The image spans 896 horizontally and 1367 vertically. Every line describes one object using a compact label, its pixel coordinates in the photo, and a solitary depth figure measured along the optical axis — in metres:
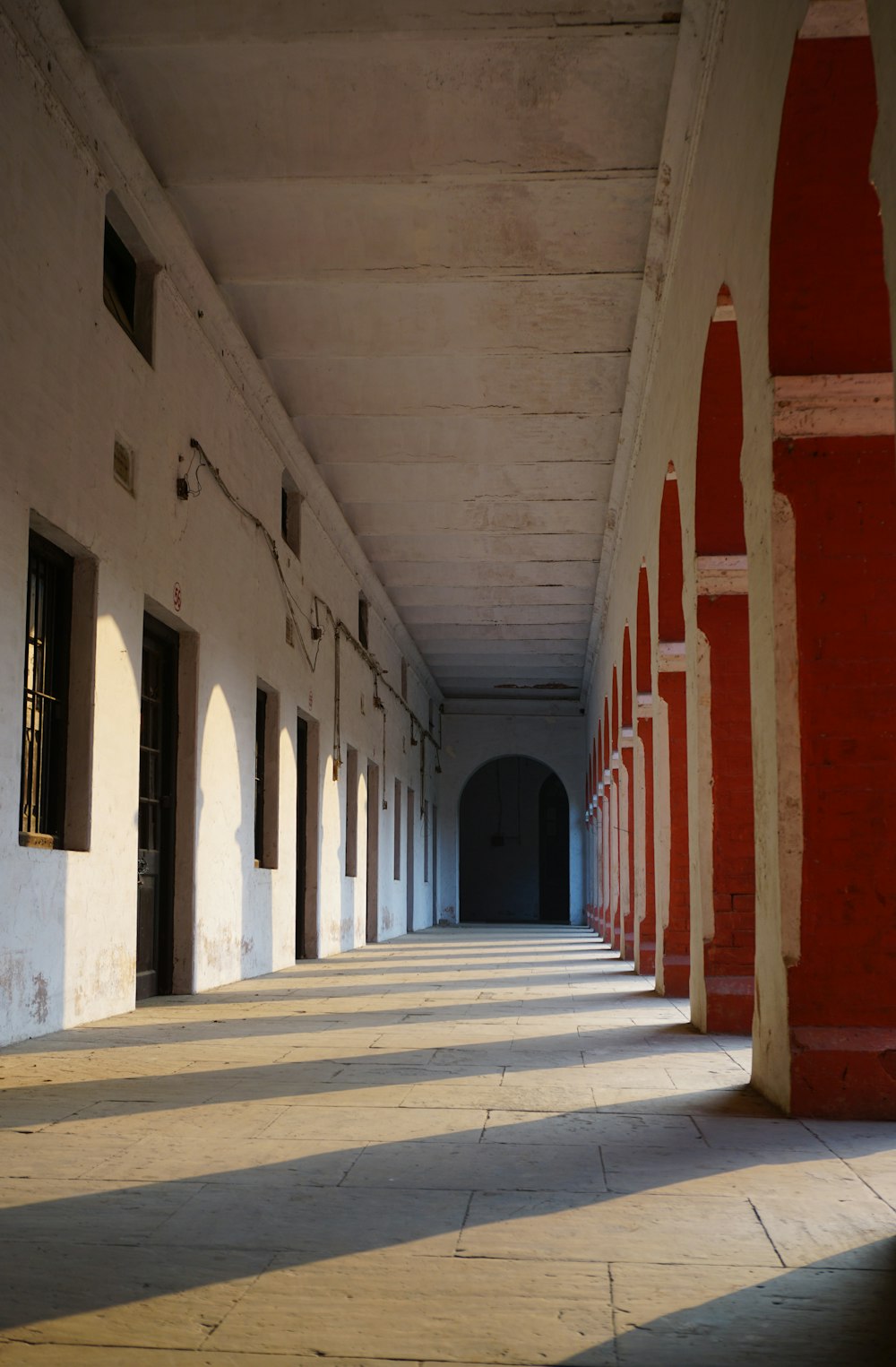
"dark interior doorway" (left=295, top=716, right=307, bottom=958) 15.36
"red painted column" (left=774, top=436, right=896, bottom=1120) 5.04
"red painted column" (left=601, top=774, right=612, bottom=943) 21.91
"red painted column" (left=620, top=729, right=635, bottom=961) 15.75
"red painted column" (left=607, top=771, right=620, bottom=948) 19.06
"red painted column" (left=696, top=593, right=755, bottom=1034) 7.48
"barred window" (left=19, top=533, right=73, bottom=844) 7.52
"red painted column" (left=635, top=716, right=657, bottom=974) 12.66
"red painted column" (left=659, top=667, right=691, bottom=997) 9.83
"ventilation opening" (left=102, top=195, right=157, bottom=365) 8.97
